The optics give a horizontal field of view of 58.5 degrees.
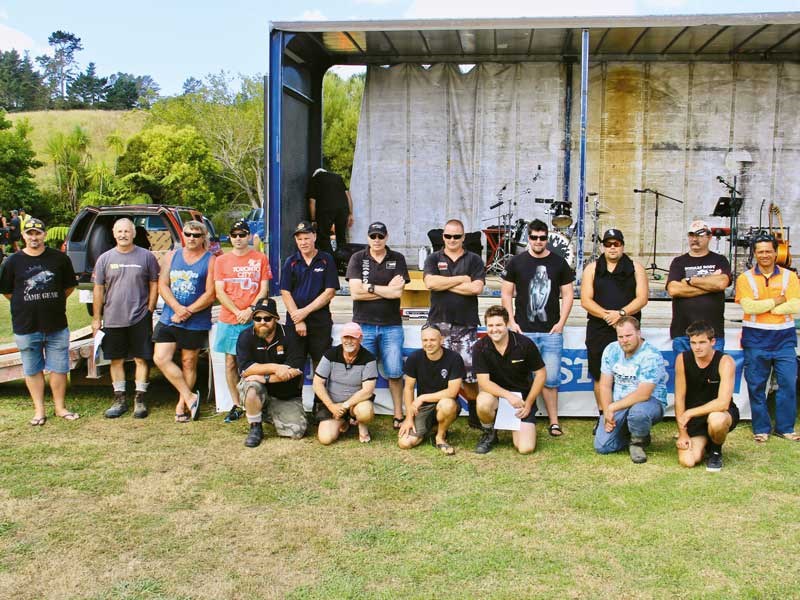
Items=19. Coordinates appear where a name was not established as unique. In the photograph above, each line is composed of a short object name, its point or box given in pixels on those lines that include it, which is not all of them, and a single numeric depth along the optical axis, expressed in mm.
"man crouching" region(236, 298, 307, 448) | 5391
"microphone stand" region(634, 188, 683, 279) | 10565
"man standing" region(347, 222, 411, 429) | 5531
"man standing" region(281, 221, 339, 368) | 5629
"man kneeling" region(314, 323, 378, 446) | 5309
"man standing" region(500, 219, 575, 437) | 5477
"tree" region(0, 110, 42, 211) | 28375
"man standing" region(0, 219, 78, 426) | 5570
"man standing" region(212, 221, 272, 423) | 5715
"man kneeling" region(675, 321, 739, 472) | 4746
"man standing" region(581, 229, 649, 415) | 5383
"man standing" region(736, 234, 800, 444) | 5281
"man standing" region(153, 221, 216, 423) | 5812
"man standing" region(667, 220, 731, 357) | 5277
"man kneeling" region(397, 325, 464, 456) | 5148
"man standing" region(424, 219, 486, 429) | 5426
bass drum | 9547
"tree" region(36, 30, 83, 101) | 93450
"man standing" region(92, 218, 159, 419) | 5863
